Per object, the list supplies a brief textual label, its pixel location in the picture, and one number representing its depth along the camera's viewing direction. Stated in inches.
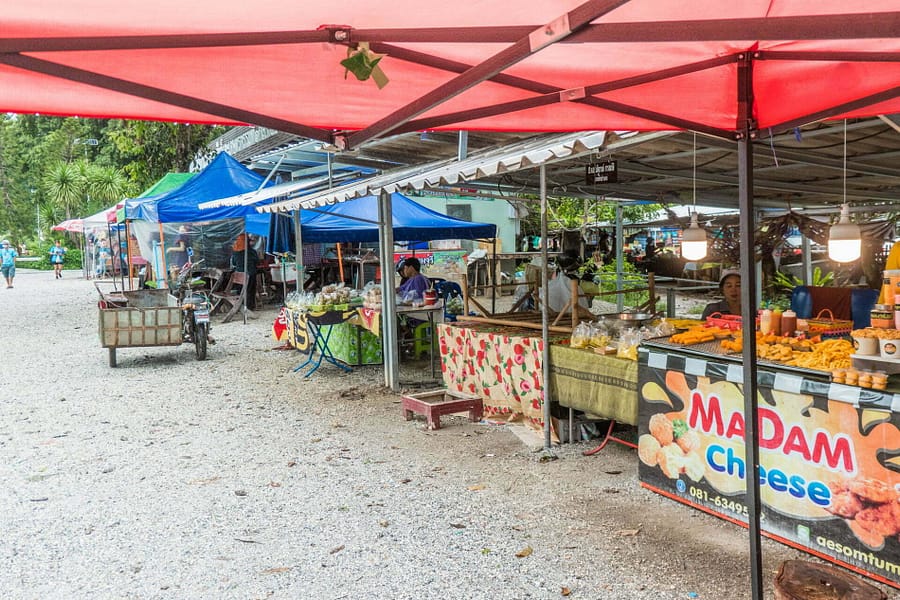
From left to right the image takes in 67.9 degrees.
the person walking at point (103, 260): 1280.8
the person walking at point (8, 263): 1028.5
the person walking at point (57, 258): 1320.1
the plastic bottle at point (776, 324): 186.2
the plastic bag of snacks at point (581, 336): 220.5
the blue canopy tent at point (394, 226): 456.4
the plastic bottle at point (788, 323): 185.2
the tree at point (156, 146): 714.2
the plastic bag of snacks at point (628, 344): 201.5
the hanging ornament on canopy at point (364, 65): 80.6
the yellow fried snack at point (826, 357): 147.2
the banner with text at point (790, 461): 134.7
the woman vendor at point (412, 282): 378.6
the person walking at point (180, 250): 703.7
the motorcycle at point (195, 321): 415.5
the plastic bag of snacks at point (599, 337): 215.0
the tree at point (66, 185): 1556.3
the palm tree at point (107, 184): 1432.1
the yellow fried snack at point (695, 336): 184.7
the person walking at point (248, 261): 633.6
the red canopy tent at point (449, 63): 76.0
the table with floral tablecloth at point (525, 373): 203.0
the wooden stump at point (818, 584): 98.0
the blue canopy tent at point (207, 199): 468.8
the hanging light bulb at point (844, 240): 144.7
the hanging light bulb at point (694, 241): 201.5
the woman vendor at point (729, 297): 266.8
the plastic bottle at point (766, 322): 186.2
